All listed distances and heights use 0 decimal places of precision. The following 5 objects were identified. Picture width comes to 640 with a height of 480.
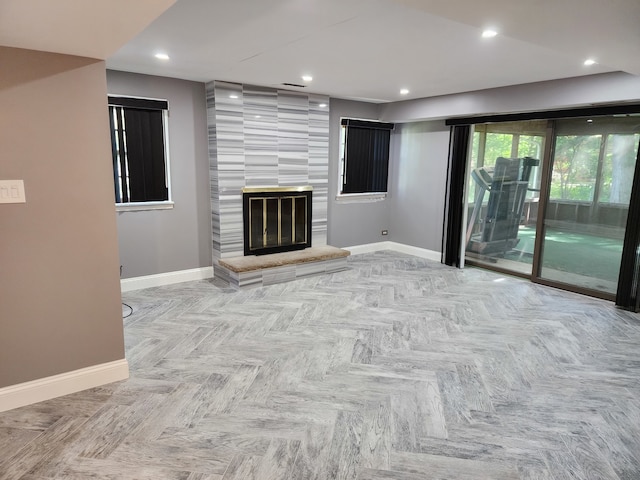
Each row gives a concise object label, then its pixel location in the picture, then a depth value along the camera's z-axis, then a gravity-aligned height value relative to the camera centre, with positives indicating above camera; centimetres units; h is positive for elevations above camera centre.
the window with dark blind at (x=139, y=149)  441 +23
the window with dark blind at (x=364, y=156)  634 +28
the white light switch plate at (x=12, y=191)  230 -13
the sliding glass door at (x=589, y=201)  451 -26
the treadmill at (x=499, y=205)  550 -41
